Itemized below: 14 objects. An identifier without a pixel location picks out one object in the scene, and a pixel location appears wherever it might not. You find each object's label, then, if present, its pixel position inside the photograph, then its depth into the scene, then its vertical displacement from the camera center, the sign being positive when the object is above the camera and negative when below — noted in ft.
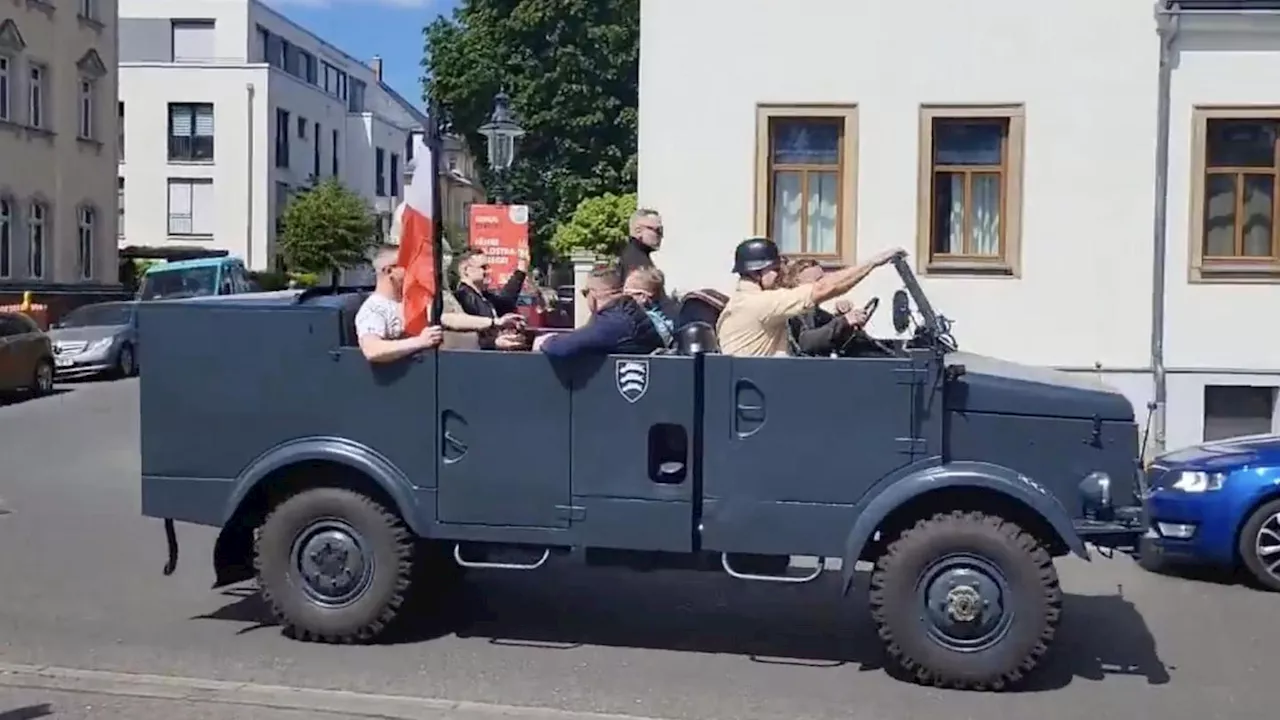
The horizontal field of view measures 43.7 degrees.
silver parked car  91.86 -4.41
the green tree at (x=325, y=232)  177.27 +4.39
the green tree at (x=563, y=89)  131.54 +15.45
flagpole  25.68 +1.02
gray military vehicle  23.56 -2.92
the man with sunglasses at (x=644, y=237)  30.01 +0.72
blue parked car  32.40 -4.69
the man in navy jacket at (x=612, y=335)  24.20 -0.92
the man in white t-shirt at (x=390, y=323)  24.77 -0.81
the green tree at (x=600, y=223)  95.55 +3.10
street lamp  70.54 +6.04
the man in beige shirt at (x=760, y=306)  25.21 -0.46
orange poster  74.69 +2.04
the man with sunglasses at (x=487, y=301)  26.35 -0.53
